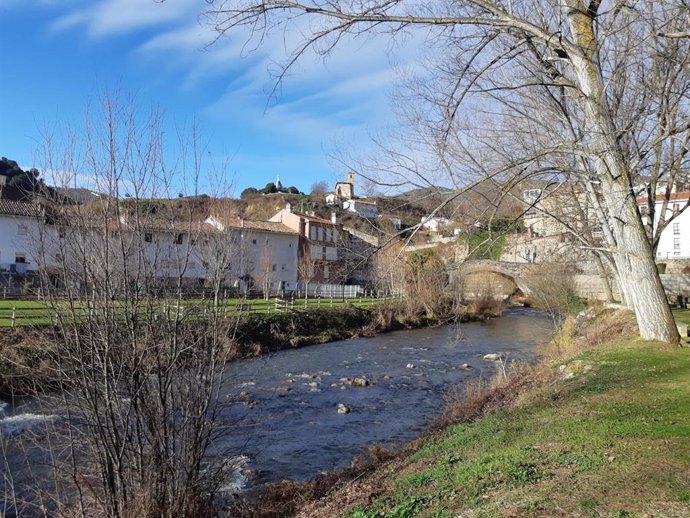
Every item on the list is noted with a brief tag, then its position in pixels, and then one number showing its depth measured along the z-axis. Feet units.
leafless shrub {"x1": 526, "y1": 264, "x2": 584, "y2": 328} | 81.41
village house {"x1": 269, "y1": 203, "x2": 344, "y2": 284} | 154.11
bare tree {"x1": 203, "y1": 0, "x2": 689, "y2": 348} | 24.75
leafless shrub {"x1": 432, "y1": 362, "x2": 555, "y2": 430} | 32.53
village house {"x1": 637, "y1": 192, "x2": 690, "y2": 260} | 185.78
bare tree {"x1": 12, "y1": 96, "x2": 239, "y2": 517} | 19.34
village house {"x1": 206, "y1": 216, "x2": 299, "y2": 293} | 138.36
